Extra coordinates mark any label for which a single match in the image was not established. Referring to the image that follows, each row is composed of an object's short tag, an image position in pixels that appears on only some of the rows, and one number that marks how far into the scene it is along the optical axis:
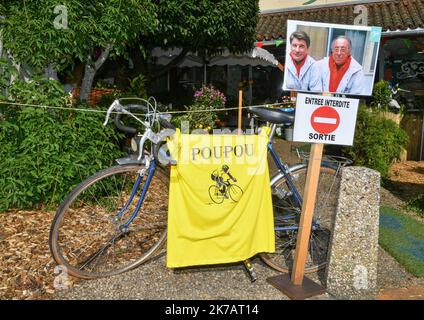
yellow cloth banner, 2.97
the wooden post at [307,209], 2.96
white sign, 2.88
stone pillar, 2.97
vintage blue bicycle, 3.12
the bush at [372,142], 6.25
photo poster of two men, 2.81
